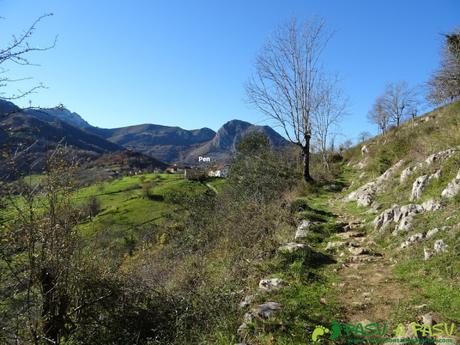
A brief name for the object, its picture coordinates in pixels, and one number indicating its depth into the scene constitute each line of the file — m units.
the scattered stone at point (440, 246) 5.72
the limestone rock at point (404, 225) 7.11
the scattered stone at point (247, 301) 5.55
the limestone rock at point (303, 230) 8.66
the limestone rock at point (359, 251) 7.09
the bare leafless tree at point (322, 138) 22.39
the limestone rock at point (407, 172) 10.01
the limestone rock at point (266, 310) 4.85
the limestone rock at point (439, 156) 8.94
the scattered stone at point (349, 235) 8.26
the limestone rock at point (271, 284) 5.94
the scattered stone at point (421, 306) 4.48
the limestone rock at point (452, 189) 7.17
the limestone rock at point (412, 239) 6.50
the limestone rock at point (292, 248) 7.23
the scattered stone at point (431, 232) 6.28
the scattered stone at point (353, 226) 8.85
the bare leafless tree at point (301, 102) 17.20
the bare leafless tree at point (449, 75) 21.13
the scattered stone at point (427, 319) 4.02
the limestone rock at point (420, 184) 8.34
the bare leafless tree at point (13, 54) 4.19
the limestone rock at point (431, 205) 7.16
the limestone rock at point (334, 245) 7.66
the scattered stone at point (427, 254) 5.84
